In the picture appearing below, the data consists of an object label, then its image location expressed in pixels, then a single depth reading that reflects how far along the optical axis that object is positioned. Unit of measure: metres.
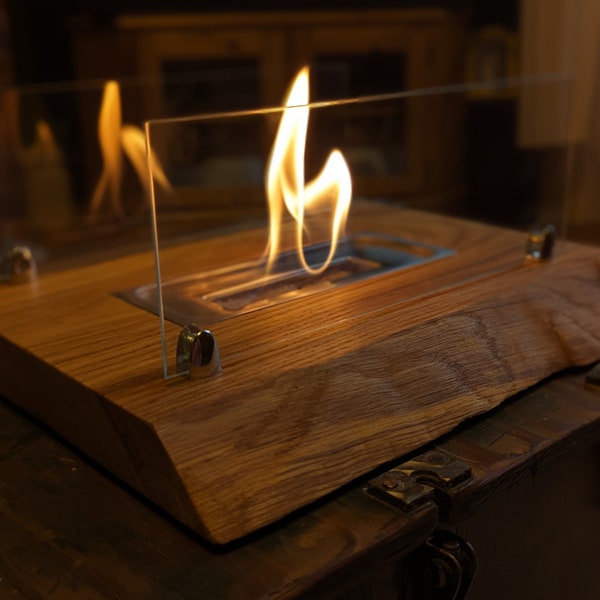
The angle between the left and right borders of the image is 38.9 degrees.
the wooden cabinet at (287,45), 2.40
